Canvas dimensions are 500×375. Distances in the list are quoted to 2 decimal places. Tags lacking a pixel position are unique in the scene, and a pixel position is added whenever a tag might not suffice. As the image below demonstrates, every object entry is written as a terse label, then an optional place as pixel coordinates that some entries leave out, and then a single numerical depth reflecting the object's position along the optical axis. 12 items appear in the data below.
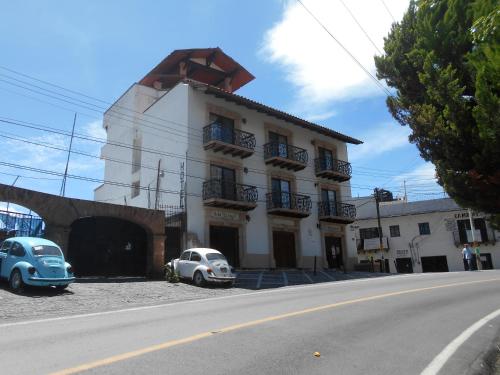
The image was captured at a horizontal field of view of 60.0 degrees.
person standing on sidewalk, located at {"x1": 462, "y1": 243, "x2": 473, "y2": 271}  28.67
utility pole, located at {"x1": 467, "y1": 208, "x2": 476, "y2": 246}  37.37
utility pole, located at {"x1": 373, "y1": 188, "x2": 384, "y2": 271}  39.38
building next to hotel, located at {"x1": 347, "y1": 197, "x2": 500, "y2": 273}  41.56
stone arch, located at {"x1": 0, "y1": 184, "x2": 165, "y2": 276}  16.17
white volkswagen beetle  17.88
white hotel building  24.84
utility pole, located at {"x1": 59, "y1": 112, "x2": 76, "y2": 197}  22.20
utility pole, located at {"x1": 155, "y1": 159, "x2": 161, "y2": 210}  25.74
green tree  6.25
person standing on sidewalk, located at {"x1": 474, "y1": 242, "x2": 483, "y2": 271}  30.60
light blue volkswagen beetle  13.39
